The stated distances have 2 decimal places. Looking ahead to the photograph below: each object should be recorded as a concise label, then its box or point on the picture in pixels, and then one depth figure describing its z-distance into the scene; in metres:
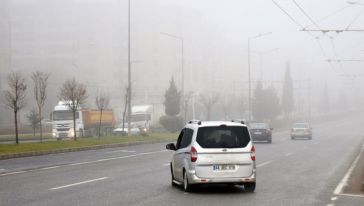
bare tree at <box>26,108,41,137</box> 61.62
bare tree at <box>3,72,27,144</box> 35.68
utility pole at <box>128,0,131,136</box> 48.25
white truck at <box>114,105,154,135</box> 70.50
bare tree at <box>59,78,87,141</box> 42.94
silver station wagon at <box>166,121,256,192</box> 13.80
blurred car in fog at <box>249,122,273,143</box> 46.28
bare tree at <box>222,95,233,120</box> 102.99
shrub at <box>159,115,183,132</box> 63.00
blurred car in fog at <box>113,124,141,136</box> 60.34
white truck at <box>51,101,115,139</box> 52.91
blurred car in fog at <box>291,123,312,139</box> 54.94
